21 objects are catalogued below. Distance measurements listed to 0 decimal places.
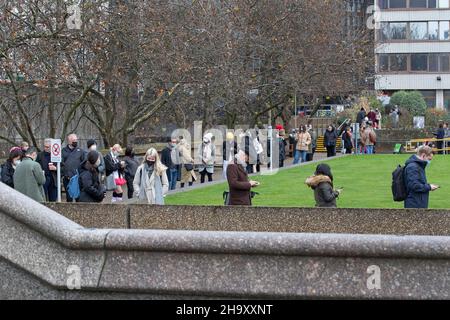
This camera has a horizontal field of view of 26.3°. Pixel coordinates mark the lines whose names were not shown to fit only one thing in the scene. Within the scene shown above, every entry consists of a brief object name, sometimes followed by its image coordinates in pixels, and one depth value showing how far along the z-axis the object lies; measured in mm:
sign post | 20375
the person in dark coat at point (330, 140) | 42531
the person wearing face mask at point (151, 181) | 16453
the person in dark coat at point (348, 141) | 45062
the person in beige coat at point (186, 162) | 28250
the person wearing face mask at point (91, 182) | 15445
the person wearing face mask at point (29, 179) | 15586
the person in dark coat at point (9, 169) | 18766
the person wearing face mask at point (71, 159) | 21391
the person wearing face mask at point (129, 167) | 22922
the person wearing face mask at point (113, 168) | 22500
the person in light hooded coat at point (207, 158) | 29375
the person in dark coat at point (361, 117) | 49312
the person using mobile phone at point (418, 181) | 13719
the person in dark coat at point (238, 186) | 14547
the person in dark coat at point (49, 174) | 21739
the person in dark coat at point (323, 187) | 13148
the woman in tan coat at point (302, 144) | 37938
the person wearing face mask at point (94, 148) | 20769
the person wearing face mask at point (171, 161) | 27531
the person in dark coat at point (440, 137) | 48822
